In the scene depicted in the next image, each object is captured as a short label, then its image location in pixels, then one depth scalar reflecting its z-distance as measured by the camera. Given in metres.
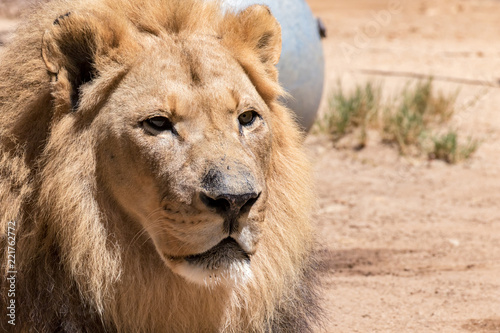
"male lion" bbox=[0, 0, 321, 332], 5.90
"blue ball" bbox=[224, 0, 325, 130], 11.79
